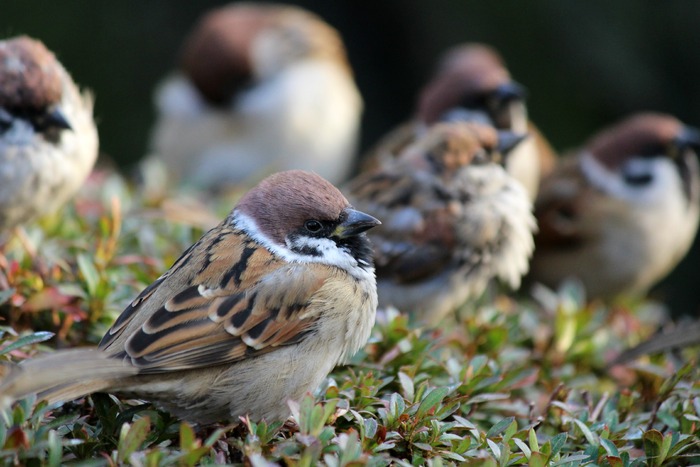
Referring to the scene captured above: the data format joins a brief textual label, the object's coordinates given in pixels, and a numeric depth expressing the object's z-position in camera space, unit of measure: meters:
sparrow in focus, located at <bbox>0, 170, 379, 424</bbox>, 5.21
